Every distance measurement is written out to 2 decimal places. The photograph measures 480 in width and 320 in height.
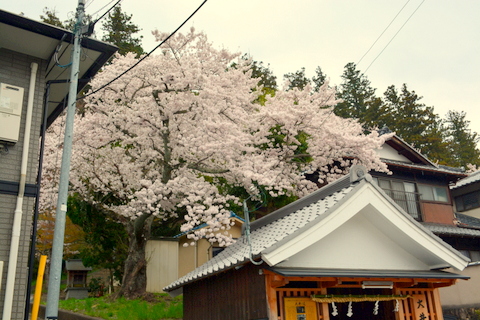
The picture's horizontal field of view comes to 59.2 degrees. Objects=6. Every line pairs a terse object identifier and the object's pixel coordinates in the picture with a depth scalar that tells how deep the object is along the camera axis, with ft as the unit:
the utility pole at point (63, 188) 20.49
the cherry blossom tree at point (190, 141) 51.13
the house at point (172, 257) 60.90
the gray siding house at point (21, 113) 24.38
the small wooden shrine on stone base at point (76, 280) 69.87
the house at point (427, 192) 63.57
